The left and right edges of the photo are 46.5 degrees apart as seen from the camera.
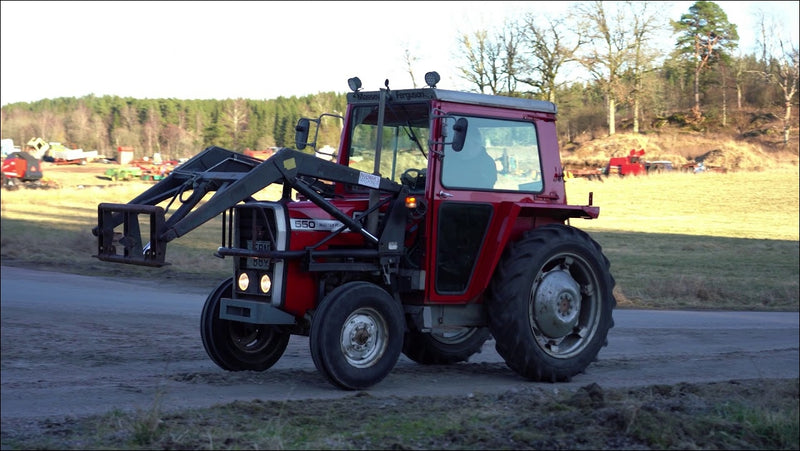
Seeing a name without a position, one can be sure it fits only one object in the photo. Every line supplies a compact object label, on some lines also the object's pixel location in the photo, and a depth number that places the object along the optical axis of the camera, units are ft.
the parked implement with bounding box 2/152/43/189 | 179.11
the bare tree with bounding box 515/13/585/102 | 161.58
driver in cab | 27.14
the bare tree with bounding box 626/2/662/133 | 199.00
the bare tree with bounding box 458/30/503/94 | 150.51
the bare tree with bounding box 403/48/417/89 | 136.99
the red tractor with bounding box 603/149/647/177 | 171.53
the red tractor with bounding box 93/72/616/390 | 24.56
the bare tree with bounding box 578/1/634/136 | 191.72
